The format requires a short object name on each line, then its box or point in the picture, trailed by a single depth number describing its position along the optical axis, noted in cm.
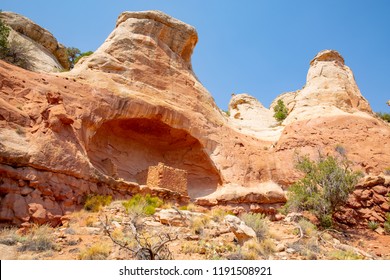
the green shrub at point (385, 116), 3177
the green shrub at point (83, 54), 3136
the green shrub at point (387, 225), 1344
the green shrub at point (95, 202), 1103
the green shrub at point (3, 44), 1744
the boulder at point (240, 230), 898
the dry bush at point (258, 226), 989
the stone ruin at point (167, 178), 1432
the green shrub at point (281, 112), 3375
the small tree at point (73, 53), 3406
